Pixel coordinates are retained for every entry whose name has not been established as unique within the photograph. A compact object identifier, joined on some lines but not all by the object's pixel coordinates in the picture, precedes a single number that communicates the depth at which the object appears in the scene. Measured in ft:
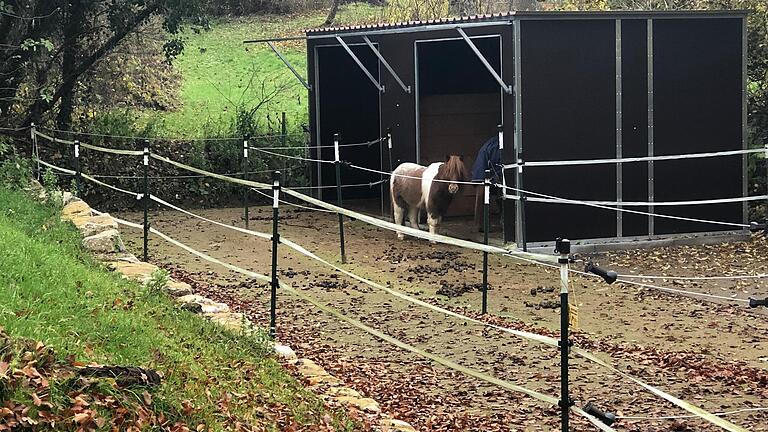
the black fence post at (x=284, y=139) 57.57
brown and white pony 43.01
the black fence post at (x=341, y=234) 38.55
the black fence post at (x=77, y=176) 38.92
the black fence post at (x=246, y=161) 46.89
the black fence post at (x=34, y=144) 47.62
